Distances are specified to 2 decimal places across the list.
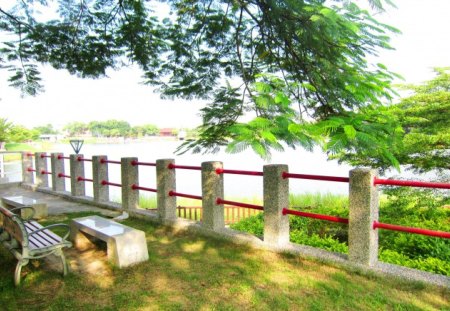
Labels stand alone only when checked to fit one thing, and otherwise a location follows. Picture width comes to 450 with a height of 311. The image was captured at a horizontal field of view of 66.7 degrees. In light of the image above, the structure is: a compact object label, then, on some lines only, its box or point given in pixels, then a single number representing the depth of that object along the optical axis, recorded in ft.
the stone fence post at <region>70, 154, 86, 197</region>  32.68
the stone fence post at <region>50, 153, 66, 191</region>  36.14
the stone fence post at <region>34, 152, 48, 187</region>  39.42
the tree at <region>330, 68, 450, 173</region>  27.64
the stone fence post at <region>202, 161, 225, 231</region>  18.90
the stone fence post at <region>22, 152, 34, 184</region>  41.77
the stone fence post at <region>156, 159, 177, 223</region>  21.91
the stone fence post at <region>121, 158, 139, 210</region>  25.09
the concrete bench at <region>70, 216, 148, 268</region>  14.33
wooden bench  12.35
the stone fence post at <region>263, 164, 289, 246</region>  16.02
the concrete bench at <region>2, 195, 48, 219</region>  23.44
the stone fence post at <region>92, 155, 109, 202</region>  29.12
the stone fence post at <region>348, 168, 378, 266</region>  13.21
